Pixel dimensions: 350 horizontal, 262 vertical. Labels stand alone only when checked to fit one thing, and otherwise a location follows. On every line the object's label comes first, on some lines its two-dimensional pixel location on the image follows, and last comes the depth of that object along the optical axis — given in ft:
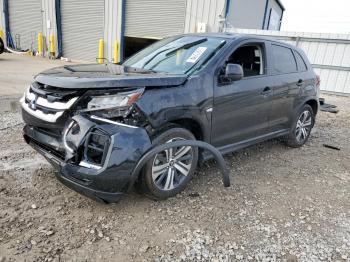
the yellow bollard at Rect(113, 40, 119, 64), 53.62
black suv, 8.64
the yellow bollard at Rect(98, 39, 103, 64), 54.90
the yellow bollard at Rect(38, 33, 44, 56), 62.69
